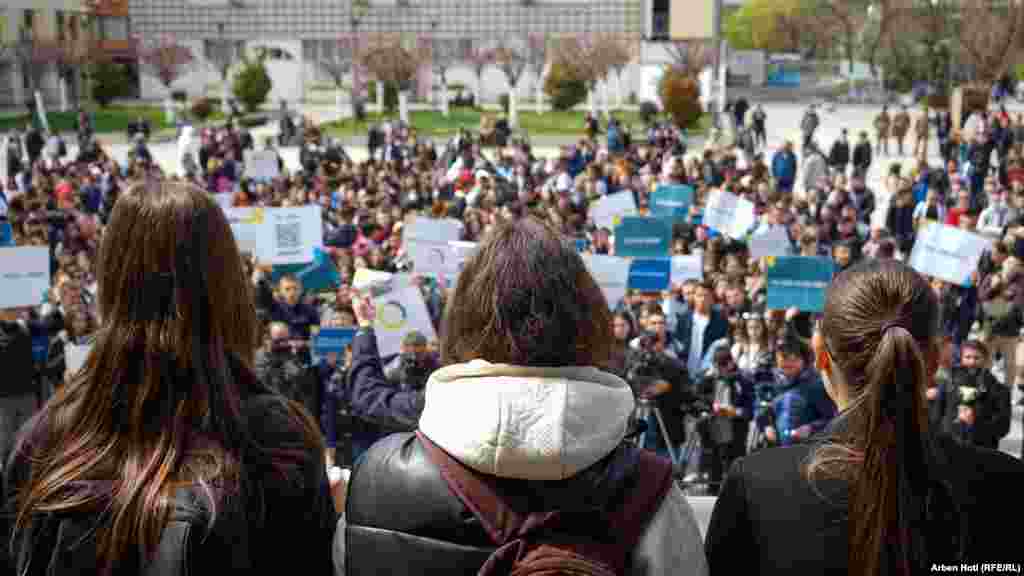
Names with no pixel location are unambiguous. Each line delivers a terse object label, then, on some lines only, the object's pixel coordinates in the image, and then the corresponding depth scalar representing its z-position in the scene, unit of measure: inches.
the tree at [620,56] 2121.1
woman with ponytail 84.2
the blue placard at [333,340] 319.9
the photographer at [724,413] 298.2
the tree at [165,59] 2412.6
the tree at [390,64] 2140.7
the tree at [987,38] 1669.5
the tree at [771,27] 2972.4
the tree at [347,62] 2197.3
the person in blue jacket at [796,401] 277.3
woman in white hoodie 75.7
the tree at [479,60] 2412.6
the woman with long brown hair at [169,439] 76.5
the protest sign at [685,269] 406.9
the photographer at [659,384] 289.6
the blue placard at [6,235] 490.6
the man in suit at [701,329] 364.2
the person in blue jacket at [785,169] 880.9
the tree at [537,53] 2429.9
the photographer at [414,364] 279.9
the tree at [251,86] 2107.5
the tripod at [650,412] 291.1
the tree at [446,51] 2536.9
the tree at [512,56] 2261.1
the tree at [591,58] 2059.5
